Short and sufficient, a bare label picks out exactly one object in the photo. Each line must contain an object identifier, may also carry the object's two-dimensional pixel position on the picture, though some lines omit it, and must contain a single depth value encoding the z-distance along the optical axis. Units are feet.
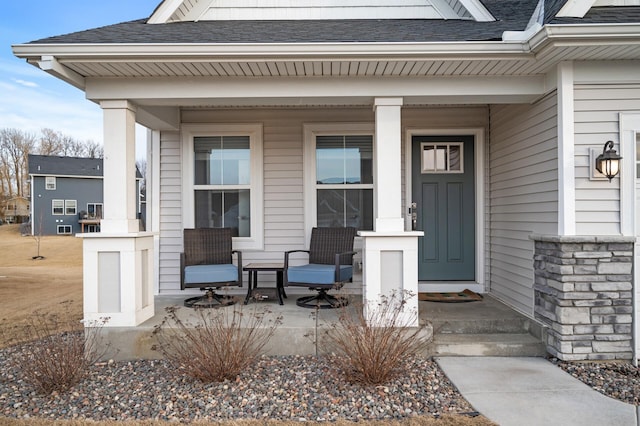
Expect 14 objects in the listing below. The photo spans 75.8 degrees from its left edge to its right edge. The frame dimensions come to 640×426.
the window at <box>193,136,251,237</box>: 17.76
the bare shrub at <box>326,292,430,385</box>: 9.81
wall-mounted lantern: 11.29
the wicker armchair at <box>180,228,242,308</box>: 14.64
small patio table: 15.09
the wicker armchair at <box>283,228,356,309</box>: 14.28
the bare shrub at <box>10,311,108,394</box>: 9.58
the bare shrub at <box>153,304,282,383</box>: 10.01
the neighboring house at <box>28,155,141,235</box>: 74.84
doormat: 15.75
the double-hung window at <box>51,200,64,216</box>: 76.13
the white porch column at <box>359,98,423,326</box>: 12.23
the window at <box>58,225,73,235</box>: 76.13
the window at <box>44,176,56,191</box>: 75.56
